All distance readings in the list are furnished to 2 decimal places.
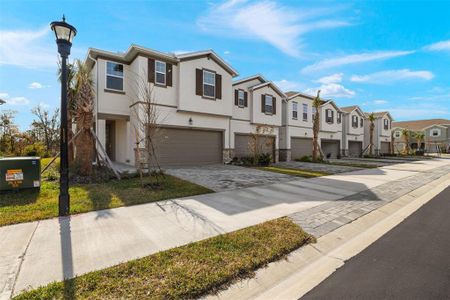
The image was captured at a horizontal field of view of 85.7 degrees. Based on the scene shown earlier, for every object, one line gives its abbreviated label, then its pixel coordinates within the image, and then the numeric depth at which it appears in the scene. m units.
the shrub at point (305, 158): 22.24
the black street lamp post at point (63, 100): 5.45
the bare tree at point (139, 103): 13.29
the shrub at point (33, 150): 20.20
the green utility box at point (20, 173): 6.99
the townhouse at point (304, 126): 22.73
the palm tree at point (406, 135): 38.44
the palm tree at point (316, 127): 21.55
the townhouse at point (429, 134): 50.41
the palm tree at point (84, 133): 10.18
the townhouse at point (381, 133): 35.09
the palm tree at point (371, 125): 30.59
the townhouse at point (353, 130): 30.34
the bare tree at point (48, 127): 32.03
